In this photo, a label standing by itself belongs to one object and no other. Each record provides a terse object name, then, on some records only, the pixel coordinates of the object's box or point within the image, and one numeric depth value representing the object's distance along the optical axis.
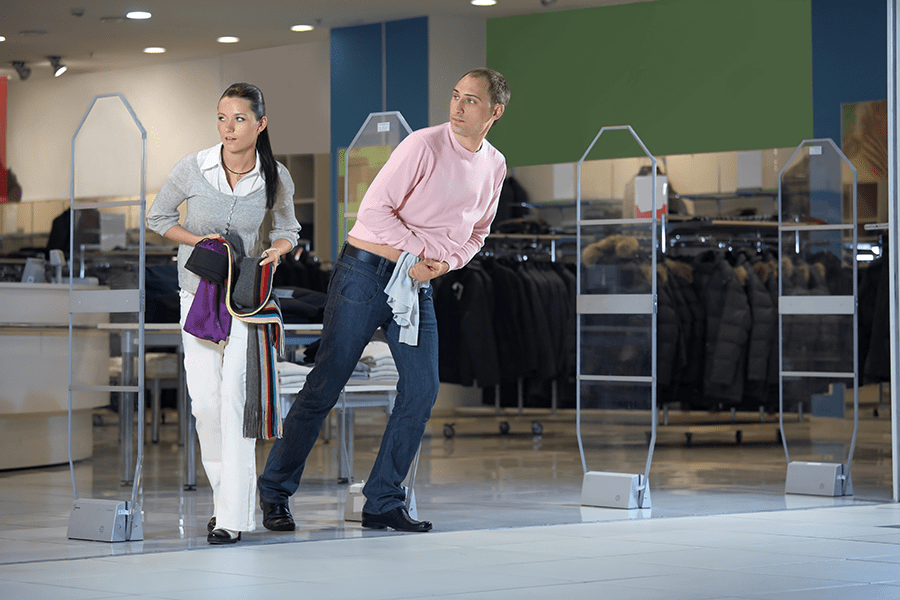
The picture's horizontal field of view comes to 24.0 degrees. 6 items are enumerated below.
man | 6.29
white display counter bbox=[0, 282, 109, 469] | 10.15
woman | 5.99
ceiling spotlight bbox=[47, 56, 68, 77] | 17.83
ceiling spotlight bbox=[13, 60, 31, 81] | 18.73
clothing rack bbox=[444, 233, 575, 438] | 14.64
